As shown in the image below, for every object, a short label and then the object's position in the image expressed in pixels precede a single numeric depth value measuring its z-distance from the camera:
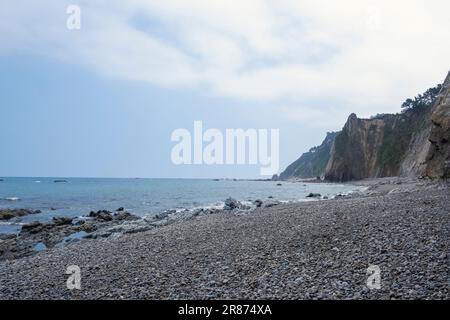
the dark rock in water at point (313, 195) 46.80
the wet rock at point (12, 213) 34.76
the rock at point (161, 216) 30.03
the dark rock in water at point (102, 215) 31.15
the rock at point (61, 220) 28.59
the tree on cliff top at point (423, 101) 84.12
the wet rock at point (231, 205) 33.45
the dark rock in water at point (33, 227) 25.95
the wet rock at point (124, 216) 31.55
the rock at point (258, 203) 35.93
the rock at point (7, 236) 23.52
